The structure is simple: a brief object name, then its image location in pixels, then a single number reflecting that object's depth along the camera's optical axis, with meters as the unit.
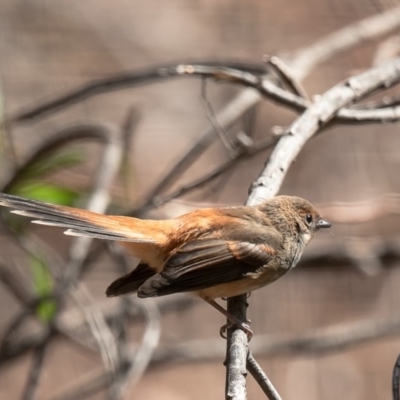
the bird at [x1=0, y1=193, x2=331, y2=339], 6.98
